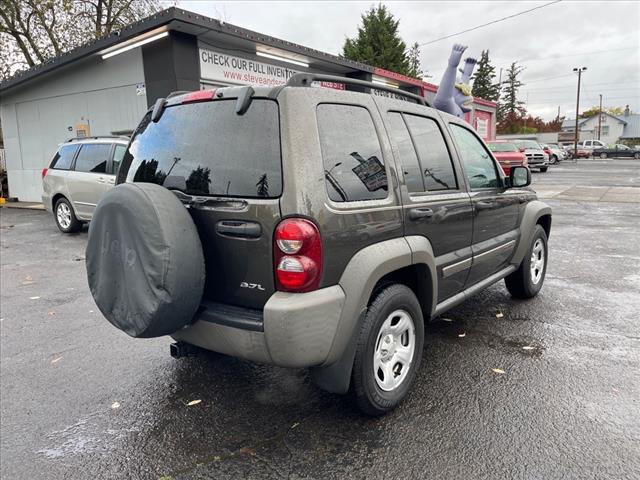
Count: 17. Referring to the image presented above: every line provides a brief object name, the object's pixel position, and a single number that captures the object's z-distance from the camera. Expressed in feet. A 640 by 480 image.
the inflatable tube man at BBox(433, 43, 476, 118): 36.31
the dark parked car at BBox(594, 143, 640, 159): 160.36
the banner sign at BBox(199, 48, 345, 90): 38.14
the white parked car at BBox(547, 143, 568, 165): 129.49
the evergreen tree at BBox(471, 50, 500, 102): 241.14
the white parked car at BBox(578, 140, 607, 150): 168.04
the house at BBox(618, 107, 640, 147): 258.37
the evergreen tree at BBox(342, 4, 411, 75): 101.81
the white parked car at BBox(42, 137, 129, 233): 29.73
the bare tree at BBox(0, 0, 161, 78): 69.96
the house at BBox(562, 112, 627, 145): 263.08
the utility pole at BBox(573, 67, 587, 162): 174.24
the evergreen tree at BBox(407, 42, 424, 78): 180.04
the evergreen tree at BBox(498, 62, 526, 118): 283.63
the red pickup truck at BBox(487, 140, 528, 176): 68.03
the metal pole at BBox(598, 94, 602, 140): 253.20
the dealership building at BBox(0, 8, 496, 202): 36.06
